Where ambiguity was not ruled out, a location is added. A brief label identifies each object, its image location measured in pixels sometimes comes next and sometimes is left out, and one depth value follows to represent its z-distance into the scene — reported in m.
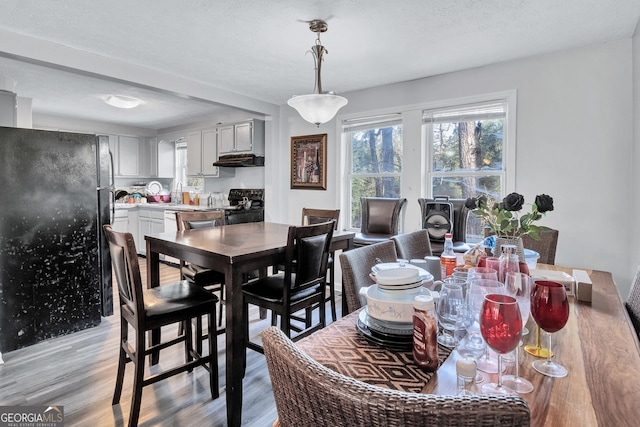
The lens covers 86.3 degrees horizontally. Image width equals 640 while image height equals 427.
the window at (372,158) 3.86
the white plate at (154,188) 6.36
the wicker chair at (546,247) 2.01
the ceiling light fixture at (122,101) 4.01
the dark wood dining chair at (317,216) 3.14
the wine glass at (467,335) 0.84
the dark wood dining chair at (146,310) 1.63
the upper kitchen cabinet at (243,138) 4.69
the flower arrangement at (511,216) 1.31
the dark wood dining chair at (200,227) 2.50
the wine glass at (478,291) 0.87
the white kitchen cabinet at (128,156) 6.03
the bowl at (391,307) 0.95
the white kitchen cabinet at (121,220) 5.38
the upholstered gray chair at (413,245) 1.76
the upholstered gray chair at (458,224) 3.15
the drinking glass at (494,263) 1.09
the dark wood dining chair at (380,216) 3.54
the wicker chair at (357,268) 1.29
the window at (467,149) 3.23
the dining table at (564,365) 0.63
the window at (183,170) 6.29
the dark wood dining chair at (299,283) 1.90
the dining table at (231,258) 1.68
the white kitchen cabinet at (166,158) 6.34
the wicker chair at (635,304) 1.23
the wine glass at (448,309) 0.92
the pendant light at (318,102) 2.22
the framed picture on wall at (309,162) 4.31
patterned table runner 0.74
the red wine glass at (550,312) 0.78
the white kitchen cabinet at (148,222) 5.32
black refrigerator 2.47
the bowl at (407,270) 1.01
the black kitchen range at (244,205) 4.63
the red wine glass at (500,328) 0.65
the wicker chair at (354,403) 0.36
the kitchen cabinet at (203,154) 5.30
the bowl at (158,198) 6.18
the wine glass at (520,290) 0.83
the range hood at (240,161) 4.69
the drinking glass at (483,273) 0.98
